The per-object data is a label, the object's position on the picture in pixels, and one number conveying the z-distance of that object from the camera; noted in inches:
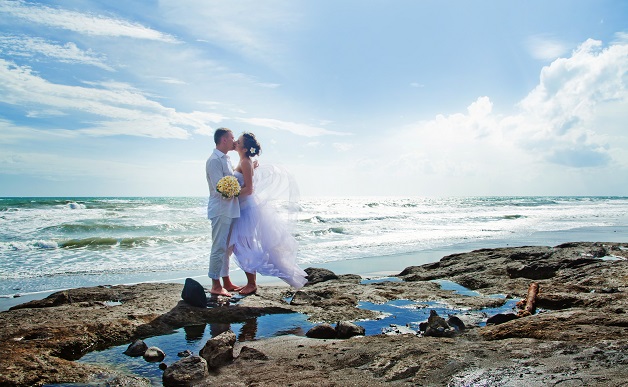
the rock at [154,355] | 155.2
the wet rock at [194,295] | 221.1
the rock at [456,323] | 171.6
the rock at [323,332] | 179.9
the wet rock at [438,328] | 167.0
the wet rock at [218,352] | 146.2
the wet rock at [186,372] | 131.5
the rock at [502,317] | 184.4
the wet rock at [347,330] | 179.5
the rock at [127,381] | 131.7
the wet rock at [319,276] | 336.5
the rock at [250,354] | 150.9
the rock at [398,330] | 185.7
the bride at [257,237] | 260.5
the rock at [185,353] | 160.7
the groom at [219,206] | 250.4
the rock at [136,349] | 161.4
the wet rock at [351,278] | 332.5
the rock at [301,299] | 243.7
